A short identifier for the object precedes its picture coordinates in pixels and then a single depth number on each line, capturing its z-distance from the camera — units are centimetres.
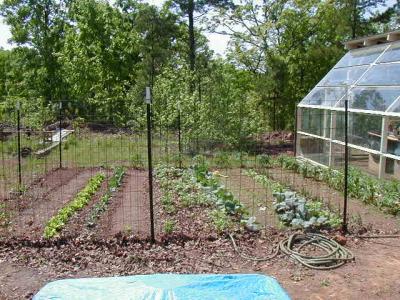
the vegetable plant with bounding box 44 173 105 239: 644
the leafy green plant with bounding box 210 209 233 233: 646
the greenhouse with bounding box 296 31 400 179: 930
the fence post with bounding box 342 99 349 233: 657
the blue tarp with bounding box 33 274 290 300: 395
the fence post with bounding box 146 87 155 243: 570
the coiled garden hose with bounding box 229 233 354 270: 541
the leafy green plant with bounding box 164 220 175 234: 635
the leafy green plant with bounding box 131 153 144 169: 1244
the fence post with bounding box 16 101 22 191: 903
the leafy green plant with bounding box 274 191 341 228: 671
